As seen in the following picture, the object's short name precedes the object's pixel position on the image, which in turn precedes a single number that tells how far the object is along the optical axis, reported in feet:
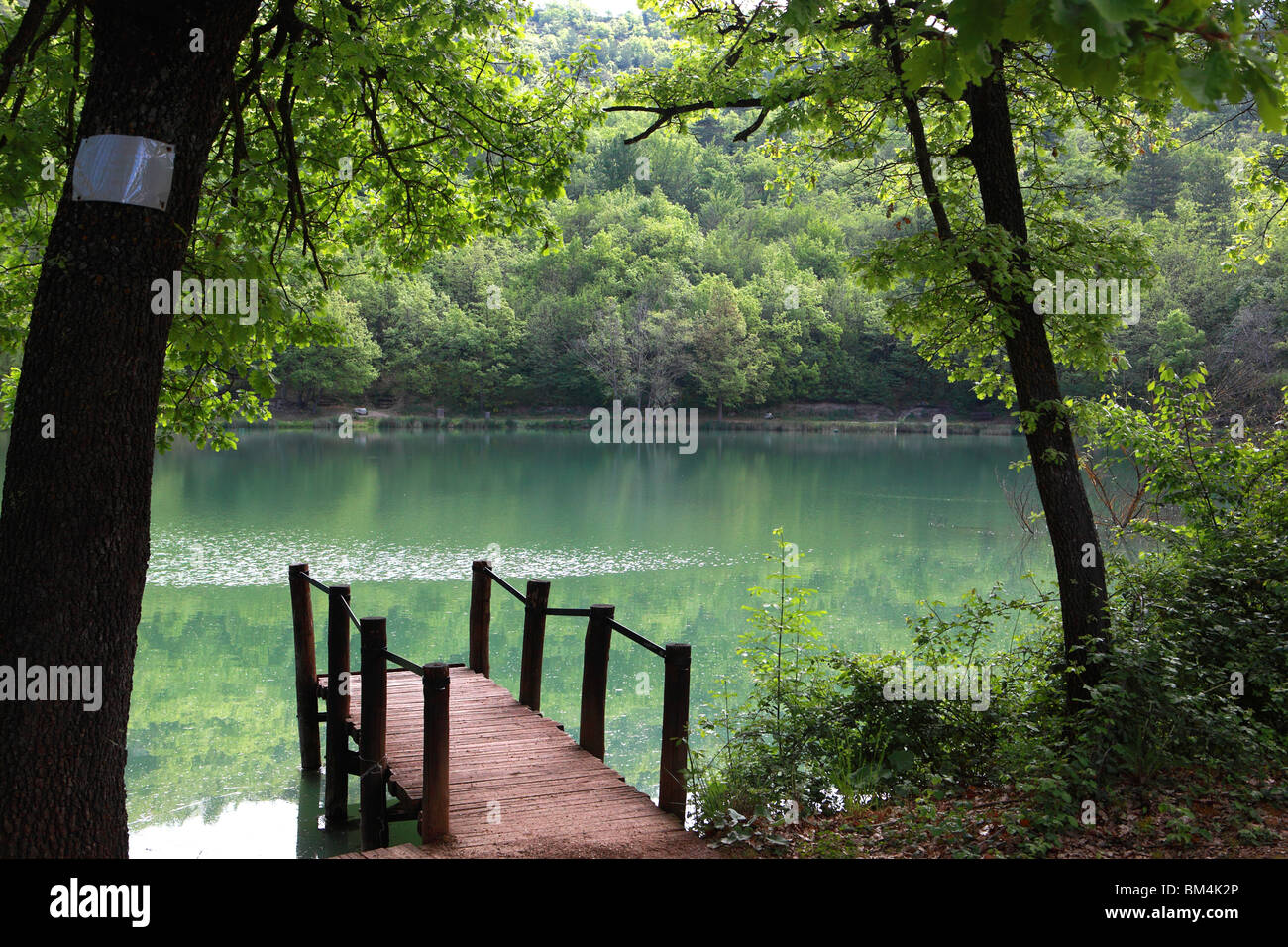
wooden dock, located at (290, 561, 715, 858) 17.66
